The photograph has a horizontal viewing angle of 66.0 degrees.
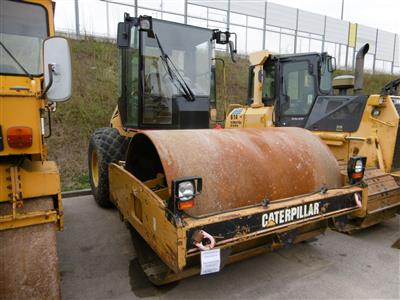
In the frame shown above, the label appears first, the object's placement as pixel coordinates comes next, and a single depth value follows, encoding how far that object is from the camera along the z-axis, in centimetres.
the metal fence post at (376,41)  2469
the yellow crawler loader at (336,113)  371
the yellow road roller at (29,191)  186
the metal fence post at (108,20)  1142
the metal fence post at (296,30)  1938
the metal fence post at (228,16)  1711
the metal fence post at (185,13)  1520
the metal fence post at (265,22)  1828
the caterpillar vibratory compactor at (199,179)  206
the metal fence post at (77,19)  1106
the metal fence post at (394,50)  2547
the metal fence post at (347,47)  2111
